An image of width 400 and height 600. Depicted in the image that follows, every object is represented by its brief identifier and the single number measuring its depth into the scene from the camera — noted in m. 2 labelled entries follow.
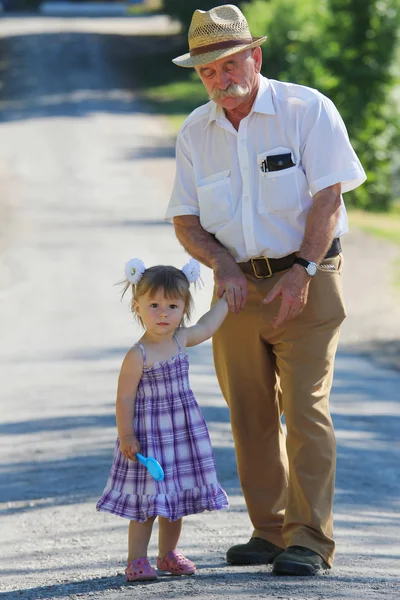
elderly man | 9.55
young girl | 9.34
